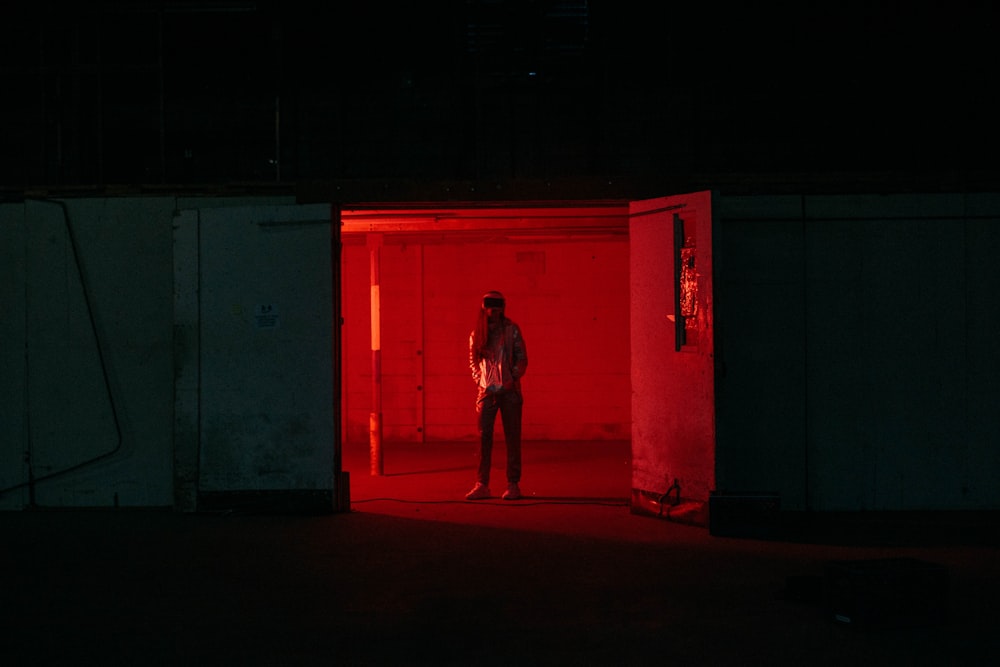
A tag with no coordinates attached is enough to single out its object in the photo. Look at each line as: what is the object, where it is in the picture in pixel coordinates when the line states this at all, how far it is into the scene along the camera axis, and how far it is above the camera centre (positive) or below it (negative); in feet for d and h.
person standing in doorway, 32.04 -1.14
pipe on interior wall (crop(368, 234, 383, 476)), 36.47 -1.50
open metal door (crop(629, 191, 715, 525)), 27.04 -0.39
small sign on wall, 29.63 +0.81
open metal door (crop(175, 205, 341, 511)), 29.50 -0.42
